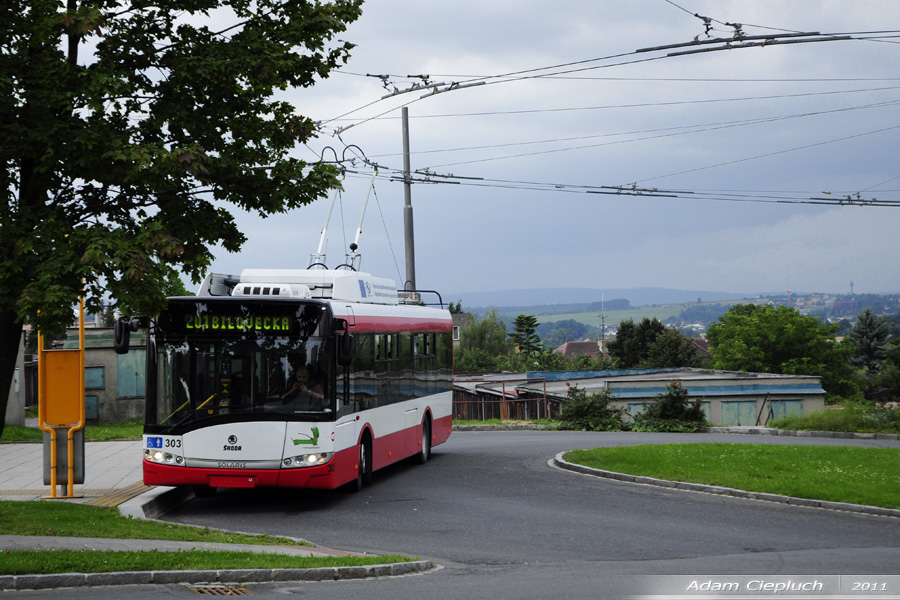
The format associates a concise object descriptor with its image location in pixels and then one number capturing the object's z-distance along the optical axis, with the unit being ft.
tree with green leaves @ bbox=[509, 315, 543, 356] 403.95
